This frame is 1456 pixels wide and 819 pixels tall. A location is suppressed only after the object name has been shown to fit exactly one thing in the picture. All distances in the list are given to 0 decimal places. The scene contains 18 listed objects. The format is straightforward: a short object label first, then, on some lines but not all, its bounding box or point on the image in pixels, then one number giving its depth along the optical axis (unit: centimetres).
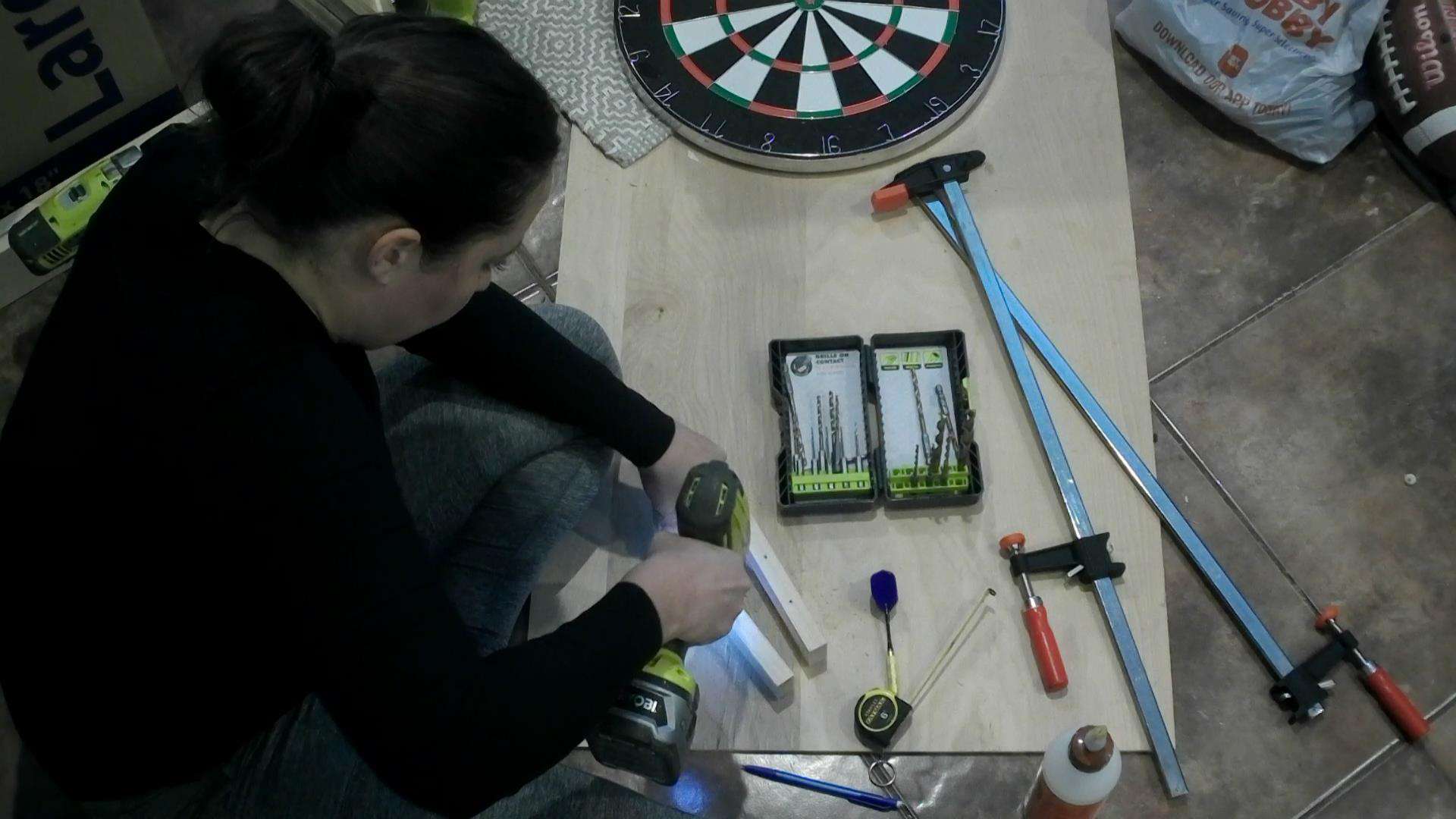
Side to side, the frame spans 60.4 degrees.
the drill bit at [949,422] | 175
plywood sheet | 169
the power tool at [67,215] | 204
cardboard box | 195
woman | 102
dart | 169
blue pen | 164
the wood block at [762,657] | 166
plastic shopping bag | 199
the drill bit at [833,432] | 178
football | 196
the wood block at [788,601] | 169
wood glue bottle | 142
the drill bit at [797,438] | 178
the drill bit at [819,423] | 178
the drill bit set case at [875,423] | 175
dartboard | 203
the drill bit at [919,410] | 178
